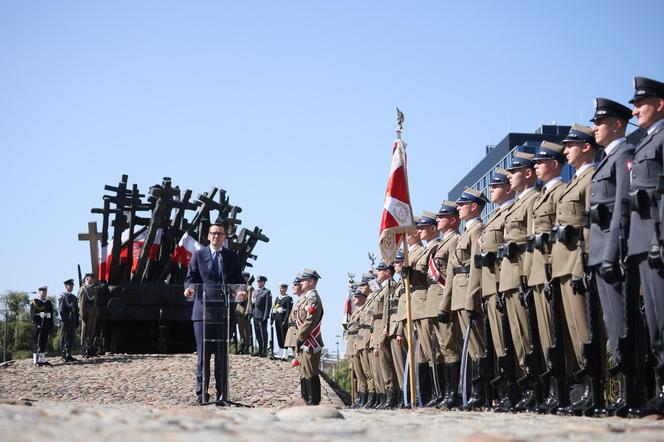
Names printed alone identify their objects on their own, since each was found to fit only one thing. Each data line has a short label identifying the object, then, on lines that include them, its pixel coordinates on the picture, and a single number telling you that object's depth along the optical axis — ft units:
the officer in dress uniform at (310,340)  49.47
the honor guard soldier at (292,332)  50.85
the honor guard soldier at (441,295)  39.40
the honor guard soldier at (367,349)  56.90
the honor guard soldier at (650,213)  24.61
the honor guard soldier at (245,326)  94.55
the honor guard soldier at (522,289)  32.32
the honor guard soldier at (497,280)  33.94
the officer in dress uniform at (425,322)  41.68
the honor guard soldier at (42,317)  87.45
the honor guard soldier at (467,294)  36.32
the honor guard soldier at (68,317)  86.02
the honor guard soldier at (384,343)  51.08
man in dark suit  38.50
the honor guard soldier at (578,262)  28.45
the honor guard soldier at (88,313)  89.45
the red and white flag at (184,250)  96.07
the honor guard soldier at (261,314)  94.53
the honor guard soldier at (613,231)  26.30
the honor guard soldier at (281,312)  95.86
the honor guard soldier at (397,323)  46.46
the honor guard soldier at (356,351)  61.15
